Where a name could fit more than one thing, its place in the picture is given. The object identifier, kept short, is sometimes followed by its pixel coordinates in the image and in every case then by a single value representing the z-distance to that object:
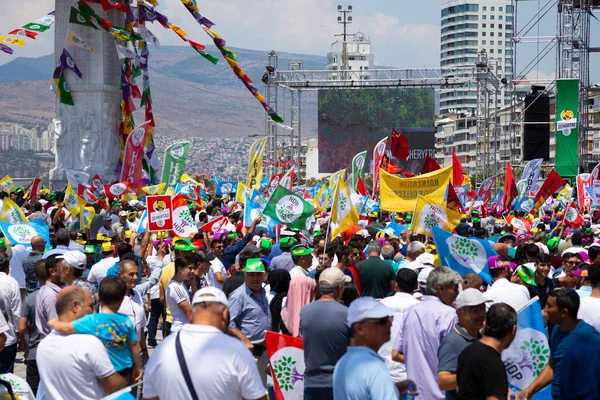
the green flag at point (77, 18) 28.61
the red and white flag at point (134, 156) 27.31
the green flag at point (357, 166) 25.12
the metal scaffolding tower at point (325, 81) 37.91
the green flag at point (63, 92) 29.64
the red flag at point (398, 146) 33.88
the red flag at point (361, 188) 25.58
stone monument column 29.55
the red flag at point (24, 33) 27.98
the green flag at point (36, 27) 28.50
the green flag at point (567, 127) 39.03
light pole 85.83
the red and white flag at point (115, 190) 24.41
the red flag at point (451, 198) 14.88
